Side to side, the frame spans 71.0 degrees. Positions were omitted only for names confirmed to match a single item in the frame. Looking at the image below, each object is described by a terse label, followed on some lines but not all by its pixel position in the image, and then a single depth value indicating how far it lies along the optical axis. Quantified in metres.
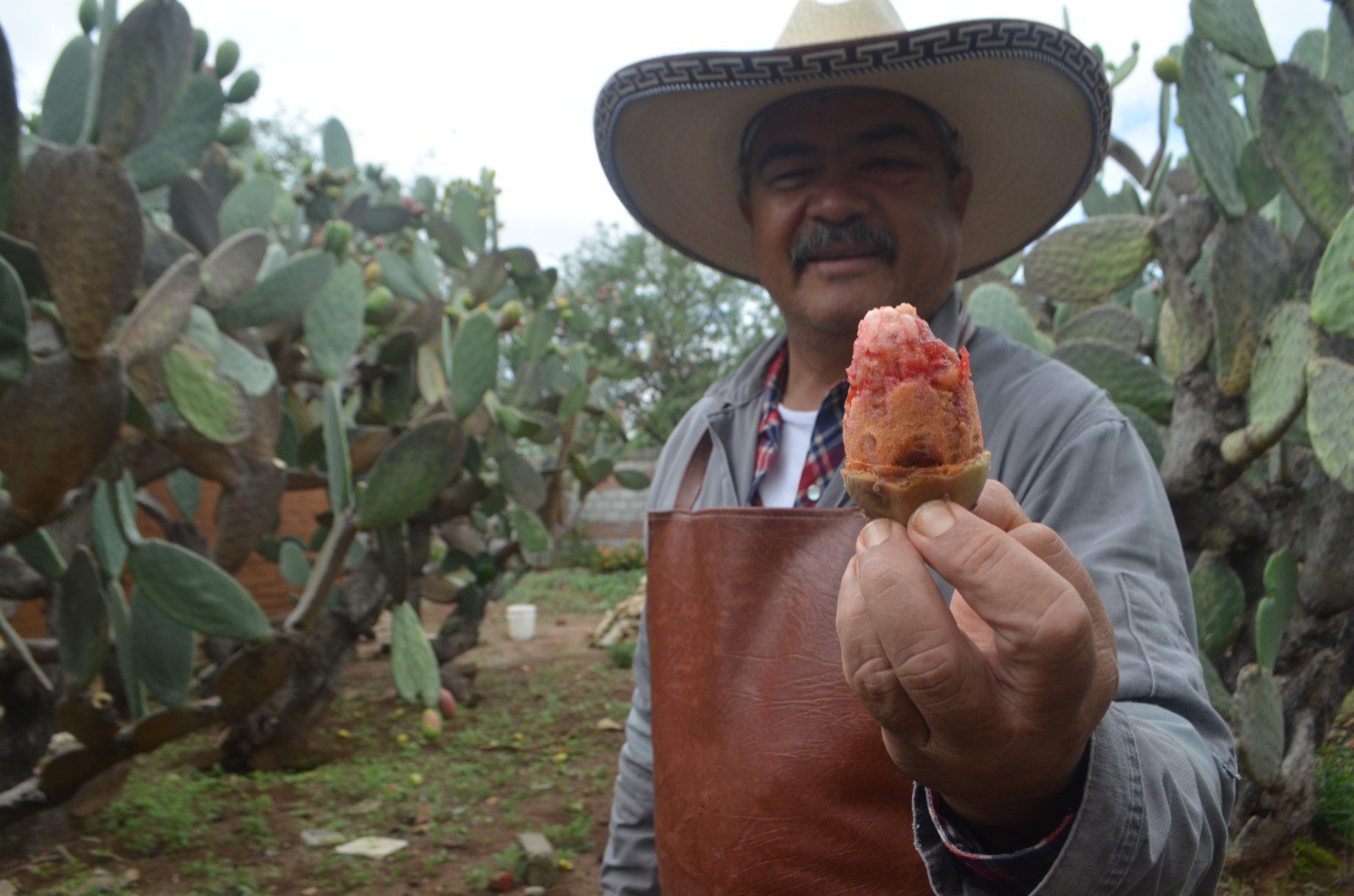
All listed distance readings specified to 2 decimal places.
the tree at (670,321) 16.09
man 0.83
